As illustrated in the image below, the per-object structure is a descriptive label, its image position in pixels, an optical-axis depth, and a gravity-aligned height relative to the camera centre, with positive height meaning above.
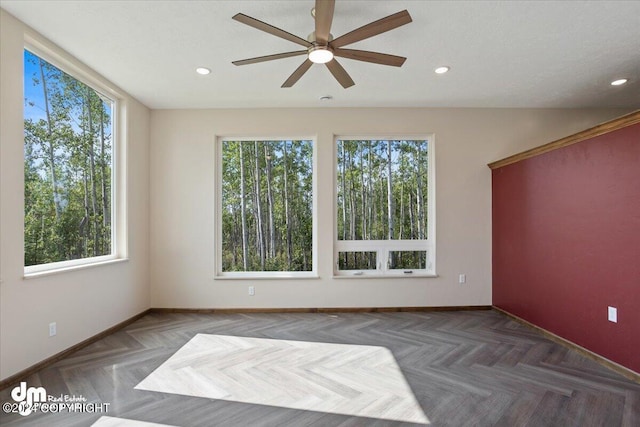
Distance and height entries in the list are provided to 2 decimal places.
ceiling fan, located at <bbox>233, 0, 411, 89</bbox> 1.95 +1.24
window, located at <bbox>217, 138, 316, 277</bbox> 4.47 +0.20
